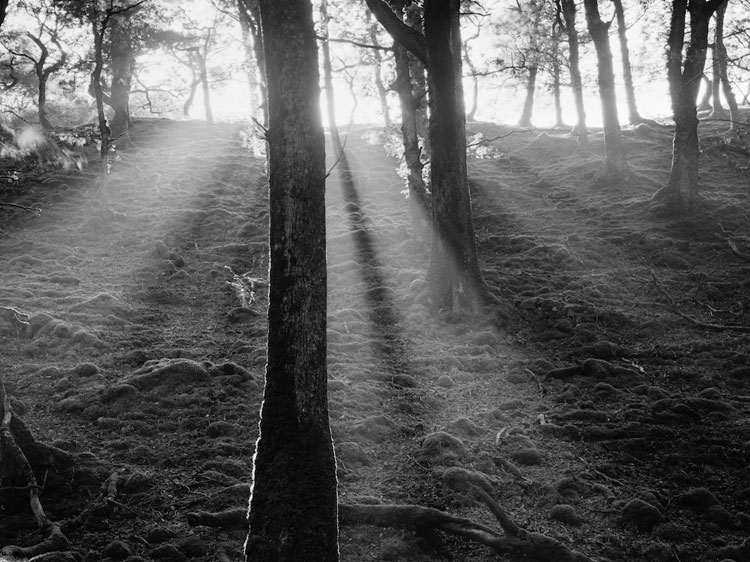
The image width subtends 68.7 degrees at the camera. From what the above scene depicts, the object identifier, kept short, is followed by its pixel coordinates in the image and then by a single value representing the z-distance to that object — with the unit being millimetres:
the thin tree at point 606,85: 19734
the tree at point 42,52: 25469
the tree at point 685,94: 15656
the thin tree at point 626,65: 25453
